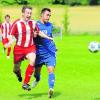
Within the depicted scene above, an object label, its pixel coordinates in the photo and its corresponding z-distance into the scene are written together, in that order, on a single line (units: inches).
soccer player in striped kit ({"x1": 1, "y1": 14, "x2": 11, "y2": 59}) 1058.0
